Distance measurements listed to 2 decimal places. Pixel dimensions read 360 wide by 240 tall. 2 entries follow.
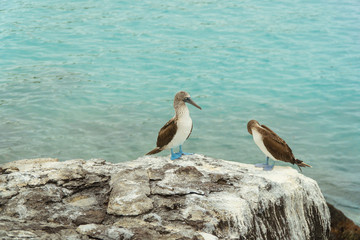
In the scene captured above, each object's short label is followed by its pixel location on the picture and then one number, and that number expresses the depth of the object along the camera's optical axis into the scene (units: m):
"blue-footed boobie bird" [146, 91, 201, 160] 10.46
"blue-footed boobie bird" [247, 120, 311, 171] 10.86
